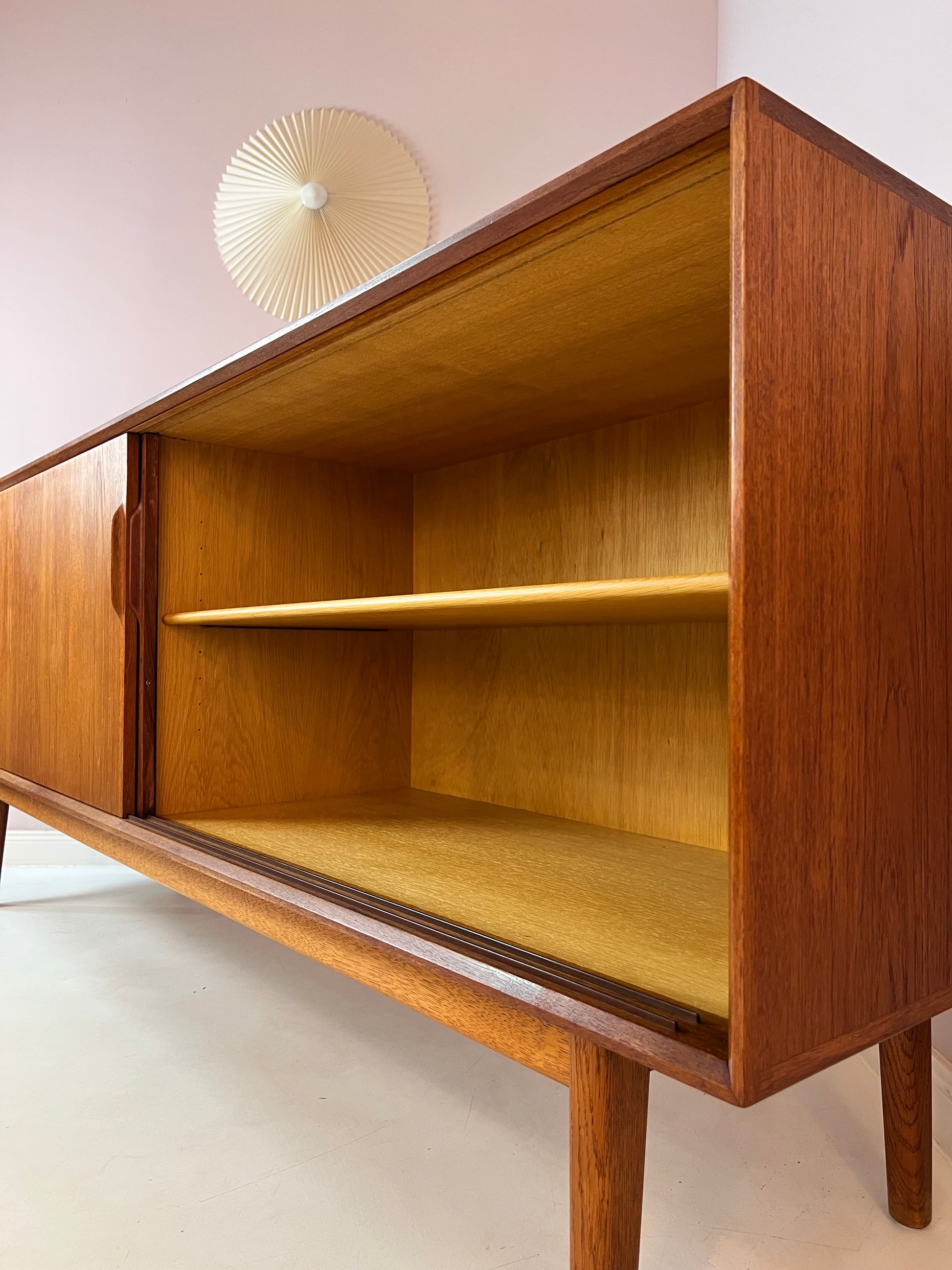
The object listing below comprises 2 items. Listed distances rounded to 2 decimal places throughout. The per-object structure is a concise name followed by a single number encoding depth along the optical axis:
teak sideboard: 0.56
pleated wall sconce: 2.10
